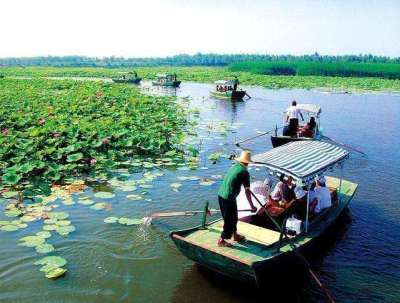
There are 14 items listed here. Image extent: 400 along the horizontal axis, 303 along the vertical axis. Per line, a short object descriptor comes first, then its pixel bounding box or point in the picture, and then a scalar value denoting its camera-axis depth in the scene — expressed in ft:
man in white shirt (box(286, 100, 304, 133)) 50.37
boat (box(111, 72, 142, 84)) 155.42
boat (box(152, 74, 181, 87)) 144.05
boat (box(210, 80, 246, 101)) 105.09
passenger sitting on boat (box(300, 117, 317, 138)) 51.11
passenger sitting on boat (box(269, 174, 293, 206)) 25.60
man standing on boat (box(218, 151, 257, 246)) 20.94
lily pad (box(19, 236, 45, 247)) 24.78
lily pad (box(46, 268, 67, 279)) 21.99
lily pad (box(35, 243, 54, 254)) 24.08
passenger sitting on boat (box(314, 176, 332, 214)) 27.38
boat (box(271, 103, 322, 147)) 49.18
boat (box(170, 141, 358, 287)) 20.11
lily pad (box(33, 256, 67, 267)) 22.90
